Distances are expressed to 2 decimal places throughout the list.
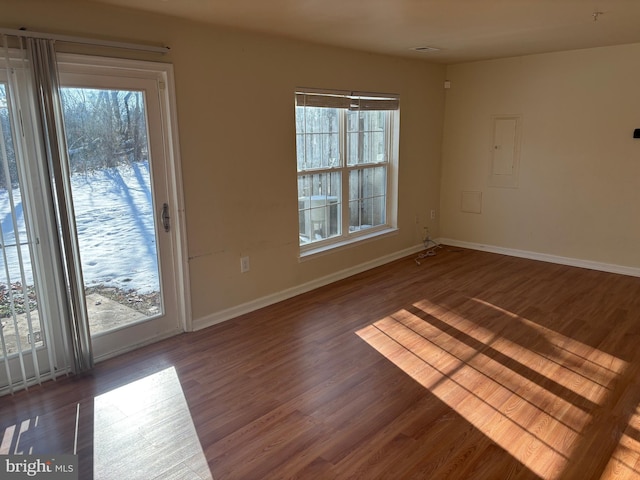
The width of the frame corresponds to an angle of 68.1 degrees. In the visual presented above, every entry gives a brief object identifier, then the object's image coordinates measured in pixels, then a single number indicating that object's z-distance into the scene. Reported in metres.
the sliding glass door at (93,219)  2.73
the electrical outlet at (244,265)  4.04
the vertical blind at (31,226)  2.65
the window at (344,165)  4.56
